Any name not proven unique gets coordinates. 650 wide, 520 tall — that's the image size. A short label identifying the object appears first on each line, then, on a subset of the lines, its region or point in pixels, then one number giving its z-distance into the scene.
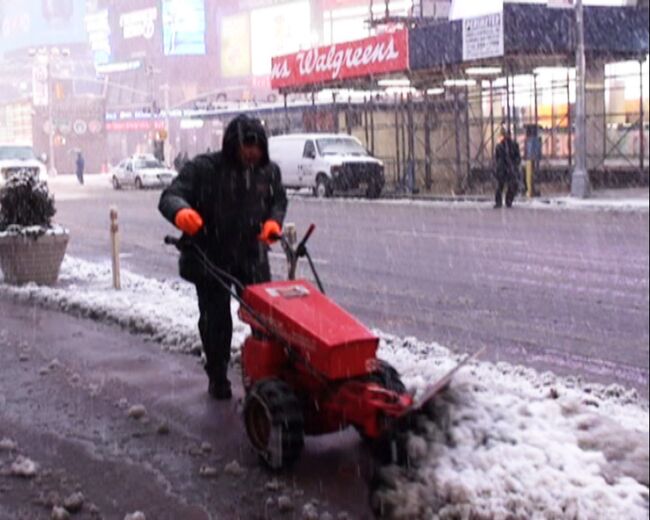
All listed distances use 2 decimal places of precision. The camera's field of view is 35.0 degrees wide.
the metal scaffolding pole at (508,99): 23.73
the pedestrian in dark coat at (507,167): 24.34
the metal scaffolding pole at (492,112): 29.83
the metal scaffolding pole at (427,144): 33.69
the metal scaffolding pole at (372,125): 36.94
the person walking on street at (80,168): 54.59
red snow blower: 4.70
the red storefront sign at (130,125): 83.00
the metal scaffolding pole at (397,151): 35.16
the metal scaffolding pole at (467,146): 31.95
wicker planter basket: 12.11
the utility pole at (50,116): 72.06
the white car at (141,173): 44.41
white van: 31.69
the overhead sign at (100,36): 46.16
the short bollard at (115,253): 11.95
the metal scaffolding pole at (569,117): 16.62
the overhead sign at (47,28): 20.33
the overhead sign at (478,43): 18.59
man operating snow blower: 6.01
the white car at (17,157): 32.81
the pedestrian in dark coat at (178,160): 49.00
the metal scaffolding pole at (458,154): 32.41
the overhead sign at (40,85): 72.81
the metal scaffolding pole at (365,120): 37.84
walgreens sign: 28.98
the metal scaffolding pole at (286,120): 38.12
